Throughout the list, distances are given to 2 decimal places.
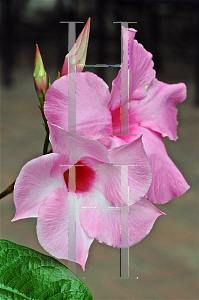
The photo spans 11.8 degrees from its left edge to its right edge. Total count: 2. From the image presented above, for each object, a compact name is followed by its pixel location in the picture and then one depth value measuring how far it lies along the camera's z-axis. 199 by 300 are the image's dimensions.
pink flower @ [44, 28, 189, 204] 0.55
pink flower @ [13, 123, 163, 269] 0.53
